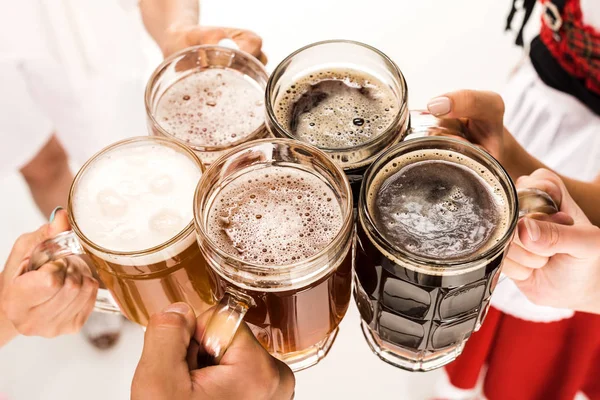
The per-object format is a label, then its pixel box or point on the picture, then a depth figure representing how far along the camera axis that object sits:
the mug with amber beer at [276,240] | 0.61
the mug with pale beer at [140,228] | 0.69
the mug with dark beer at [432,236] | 0.64
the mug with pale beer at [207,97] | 0.81
